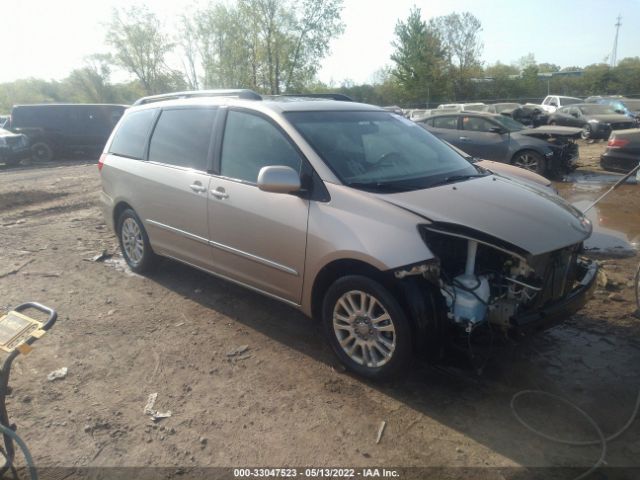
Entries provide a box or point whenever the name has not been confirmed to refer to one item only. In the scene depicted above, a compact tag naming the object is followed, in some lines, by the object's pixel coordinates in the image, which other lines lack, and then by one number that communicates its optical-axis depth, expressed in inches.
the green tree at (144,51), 1571.1
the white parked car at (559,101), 1034.7
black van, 687.1
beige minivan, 112.3
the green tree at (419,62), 1637.6
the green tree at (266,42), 1299.2
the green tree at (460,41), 1759.4
